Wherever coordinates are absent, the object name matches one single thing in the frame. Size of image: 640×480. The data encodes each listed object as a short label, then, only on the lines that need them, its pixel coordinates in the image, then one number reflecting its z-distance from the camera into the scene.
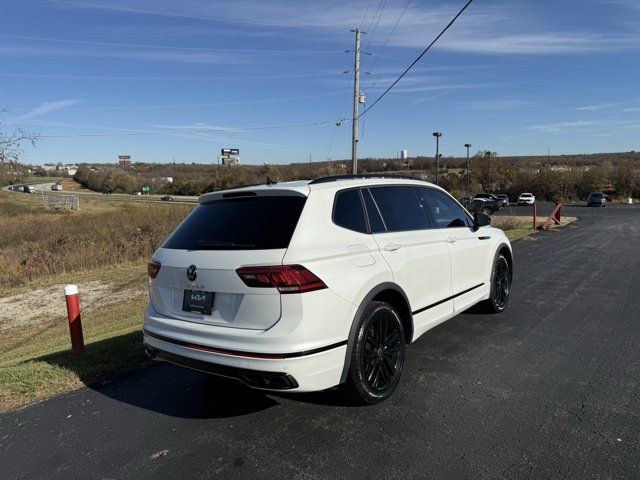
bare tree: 22.83
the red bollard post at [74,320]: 5.10
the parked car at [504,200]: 52.84
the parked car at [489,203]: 42.07
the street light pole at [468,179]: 74.21
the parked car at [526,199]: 57.75
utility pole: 33.53
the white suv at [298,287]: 3.08
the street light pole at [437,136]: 61.11
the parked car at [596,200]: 50.53
